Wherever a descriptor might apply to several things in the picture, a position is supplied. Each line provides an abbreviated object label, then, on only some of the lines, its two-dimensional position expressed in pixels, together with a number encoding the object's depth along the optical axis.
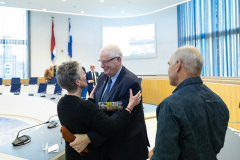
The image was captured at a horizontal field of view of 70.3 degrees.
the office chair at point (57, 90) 6.16
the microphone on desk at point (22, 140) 1.58
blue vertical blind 6.70
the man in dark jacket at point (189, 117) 0.76
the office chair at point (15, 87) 6.29
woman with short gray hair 1.06
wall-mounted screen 9.73
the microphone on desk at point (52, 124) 2.14
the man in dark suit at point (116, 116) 1.28
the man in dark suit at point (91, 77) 5.87
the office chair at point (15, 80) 8.70
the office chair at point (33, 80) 8.98
